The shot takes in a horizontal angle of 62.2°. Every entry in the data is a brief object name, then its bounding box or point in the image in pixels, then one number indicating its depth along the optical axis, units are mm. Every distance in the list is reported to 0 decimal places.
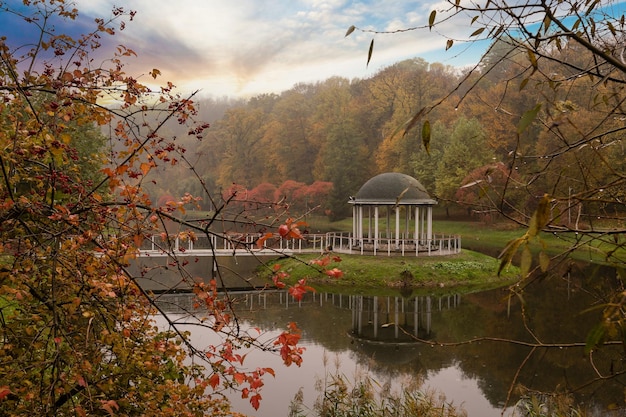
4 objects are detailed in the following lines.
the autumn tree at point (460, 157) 36062
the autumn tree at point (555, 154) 1361
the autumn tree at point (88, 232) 3176
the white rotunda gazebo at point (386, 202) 24109
